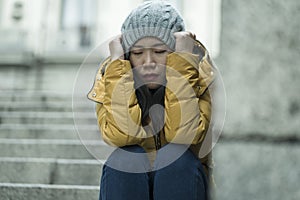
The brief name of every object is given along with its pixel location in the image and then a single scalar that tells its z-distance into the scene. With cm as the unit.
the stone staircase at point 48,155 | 398
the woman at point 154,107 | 333
